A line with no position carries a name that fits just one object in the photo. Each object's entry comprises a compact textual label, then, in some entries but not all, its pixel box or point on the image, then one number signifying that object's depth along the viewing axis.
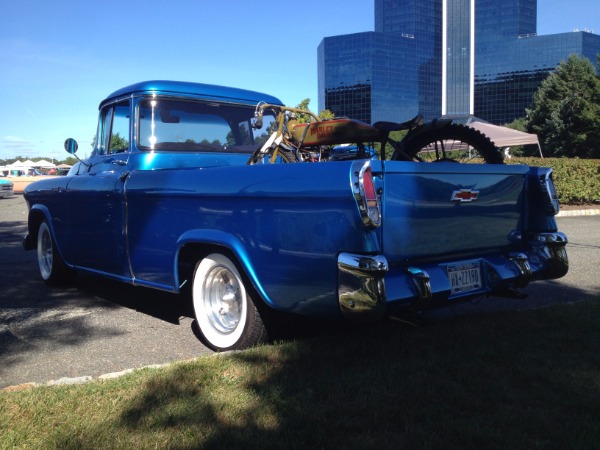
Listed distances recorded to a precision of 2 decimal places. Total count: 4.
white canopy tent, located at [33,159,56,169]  84.28
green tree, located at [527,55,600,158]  30.20
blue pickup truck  3.11
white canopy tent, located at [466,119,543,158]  17.67
